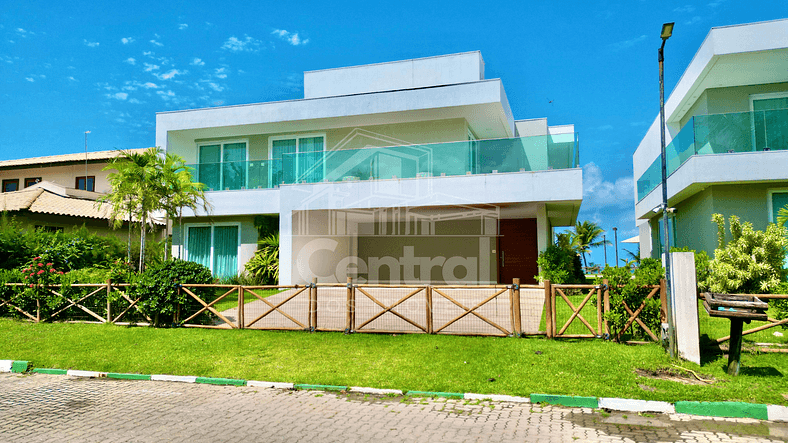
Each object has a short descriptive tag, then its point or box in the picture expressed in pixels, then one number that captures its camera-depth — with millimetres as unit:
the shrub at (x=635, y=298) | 8672
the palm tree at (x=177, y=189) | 15080
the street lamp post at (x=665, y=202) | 7679
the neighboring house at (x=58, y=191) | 21516
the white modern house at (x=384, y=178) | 15031
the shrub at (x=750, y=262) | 11453
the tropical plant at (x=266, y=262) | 17328
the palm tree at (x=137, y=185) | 14180
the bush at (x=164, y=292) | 11414
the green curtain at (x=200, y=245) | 19109
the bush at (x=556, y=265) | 14055
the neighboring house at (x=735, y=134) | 13023
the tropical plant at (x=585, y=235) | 38812
